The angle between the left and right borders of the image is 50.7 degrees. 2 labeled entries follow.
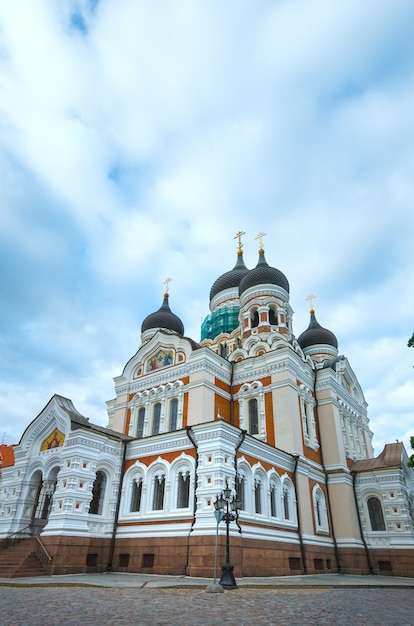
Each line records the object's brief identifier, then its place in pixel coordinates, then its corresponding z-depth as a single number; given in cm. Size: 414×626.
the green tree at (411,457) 1273
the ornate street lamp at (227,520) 1051
